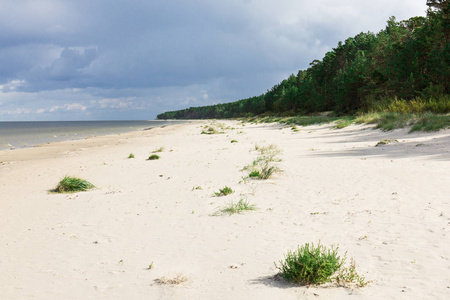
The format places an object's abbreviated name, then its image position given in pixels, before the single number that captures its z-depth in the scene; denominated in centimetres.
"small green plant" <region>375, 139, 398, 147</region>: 1400
